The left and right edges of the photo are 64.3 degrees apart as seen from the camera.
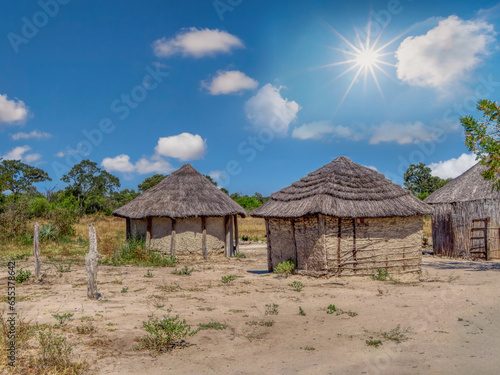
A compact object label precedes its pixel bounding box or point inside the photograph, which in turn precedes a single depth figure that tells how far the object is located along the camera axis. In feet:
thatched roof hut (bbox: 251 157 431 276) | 37.11
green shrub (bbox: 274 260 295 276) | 39.43
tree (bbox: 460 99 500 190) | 43.70
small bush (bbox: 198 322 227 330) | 22.34
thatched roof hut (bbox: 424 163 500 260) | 54.54
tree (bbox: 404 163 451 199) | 153.15
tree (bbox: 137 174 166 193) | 141.38
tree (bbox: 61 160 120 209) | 151.53
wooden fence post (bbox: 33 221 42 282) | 35.52
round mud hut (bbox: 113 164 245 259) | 53.78
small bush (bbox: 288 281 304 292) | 33.21
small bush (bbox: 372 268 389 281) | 37.42
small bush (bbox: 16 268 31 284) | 34.90
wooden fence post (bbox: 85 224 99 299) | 28.30
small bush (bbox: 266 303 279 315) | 25.85
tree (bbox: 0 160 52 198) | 132.87
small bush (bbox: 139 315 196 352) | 19.12
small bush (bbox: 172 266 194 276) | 41.88
